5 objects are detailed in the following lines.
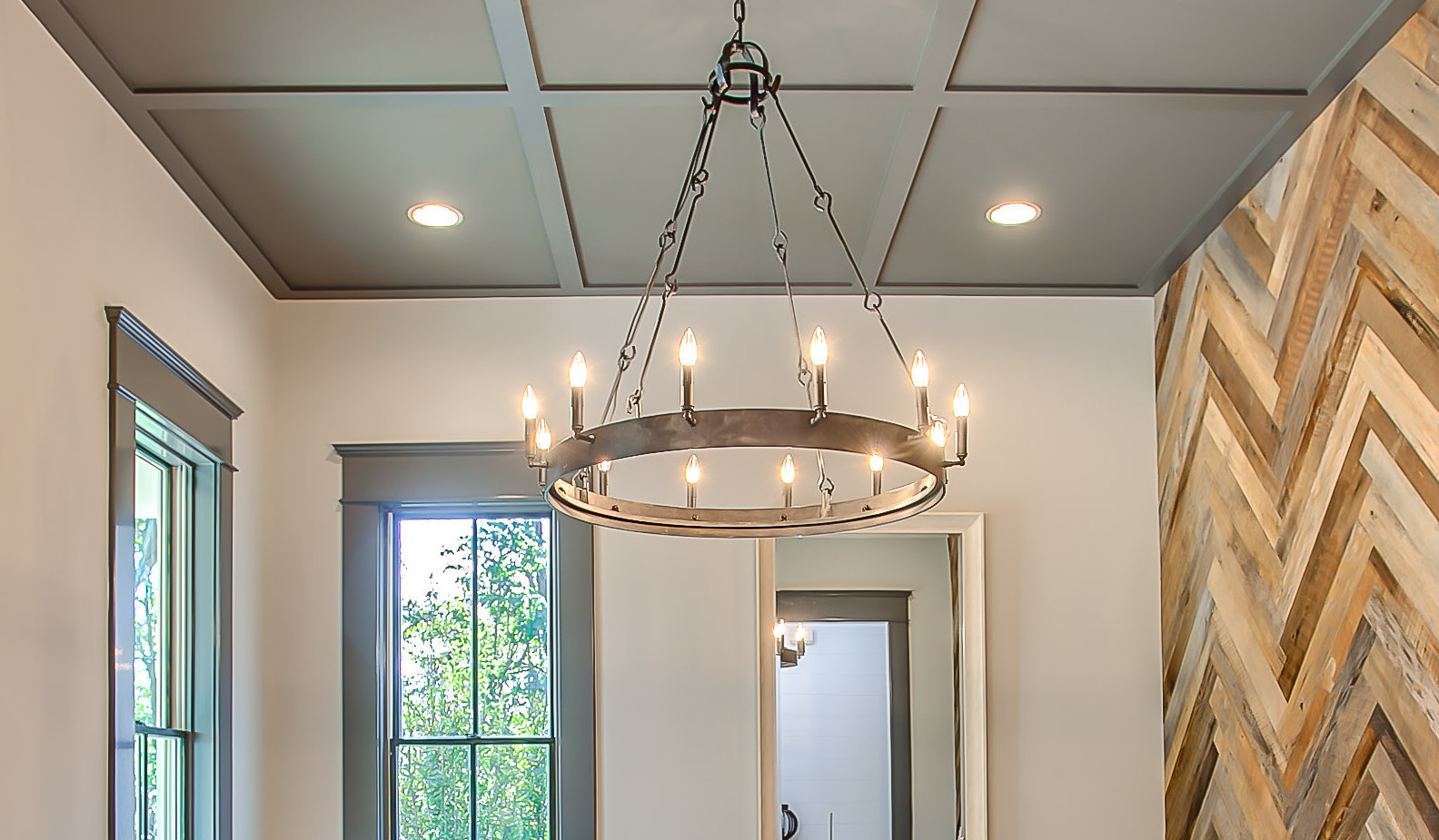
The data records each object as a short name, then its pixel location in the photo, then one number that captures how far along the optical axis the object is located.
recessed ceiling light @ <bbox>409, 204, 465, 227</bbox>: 3.43
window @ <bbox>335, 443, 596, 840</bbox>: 3.86
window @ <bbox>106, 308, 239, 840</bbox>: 2.75
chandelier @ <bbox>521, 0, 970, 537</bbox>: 2.03
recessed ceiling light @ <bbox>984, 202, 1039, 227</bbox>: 3.45
